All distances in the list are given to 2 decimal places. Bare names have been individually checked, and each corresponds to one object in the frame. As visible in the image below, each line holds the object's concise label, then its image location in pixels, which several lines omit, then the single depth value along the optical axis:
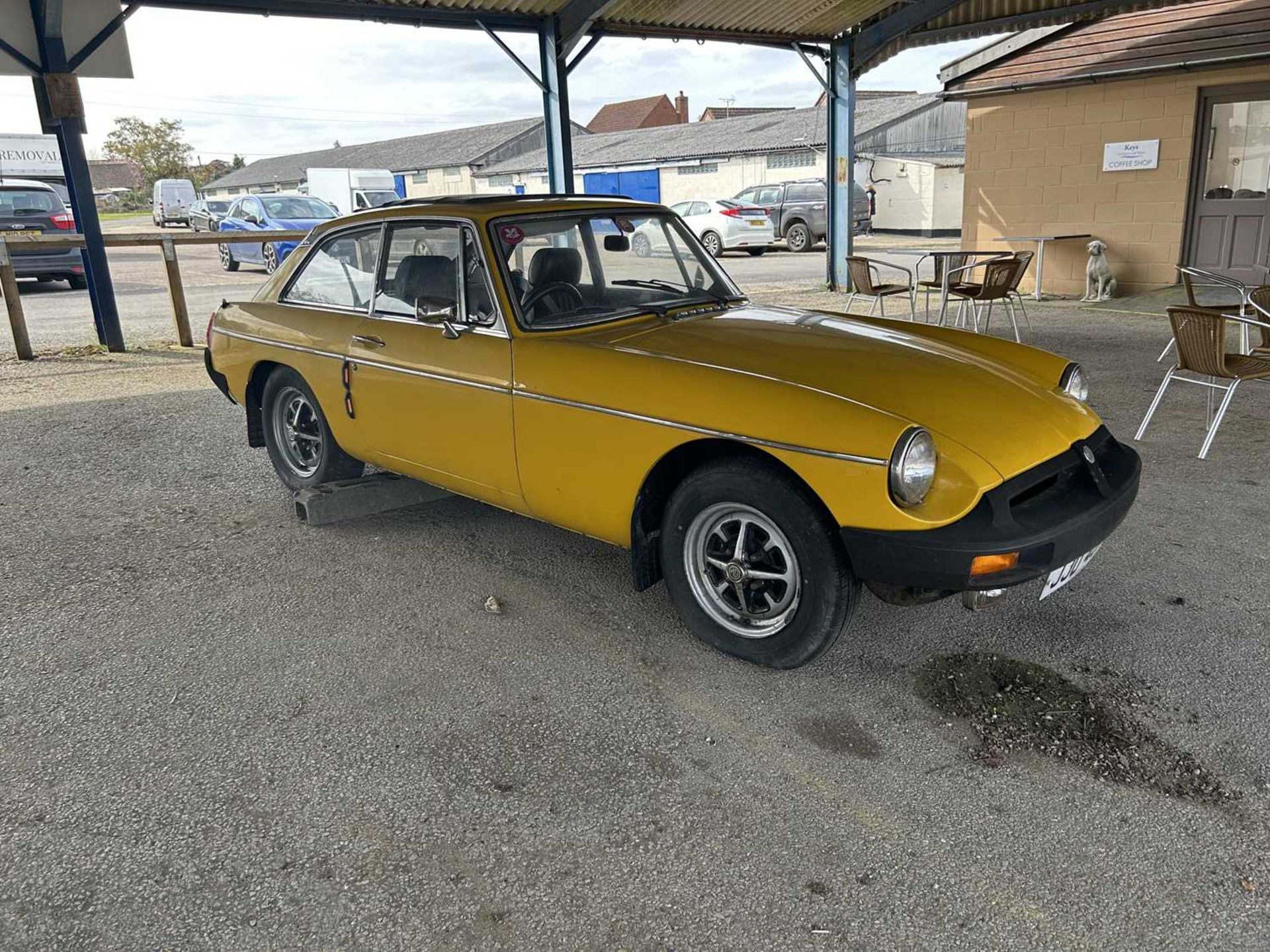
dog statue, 12.69
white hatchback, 22.48
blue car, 19.25
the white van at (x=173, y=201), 39.03
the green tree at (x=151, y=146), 69.25
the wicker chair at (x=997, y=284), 8.90
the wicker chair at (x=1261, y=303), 5.86
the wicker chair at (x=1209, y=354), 5.13
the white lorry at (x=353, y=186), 29.03
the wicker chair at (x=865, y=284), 9.42
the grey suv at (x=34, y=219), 14.43
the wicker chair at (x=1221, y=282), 6.42
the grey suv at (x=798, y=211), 23.38
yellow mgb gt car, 2.89
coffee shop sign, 12.29
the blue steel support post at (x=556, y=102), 10.80
